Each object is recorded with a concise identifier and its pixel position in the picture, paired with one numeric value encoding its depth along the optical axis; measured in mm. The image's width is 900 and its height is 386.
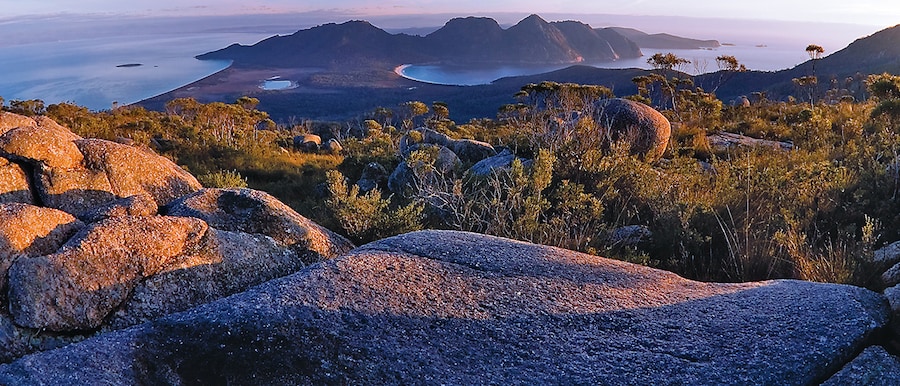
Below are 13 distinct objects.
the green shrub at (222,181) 8836
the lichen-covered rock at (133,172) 6180
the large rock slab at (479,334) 2932
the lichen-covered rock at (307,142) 27508
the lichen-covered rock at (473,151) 14664
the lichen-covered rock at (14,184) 5518
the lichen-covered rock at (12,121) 9709
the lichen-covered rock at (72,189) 5715
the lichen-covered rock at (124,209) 4766
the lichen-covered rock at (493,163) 10633
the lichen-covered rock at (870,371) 2791
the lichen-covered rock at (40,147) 5754
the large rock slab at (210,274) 3878
